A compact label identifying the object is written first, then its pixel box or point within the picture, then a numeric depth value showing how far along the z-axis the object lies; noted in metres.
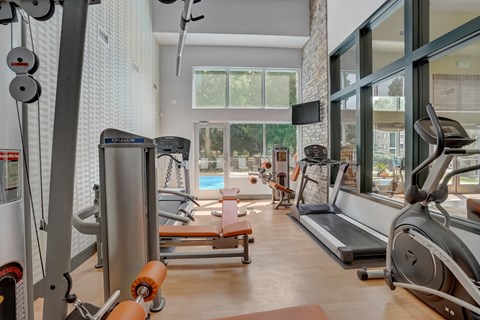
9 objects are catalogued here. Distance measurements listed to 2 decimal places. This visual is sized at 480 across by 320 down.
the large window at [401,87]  3.05
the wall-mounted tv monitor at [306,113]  6.45
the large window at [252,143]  7.71
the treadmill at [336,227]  3.30
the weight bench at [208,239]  3.20
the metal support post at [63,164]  1.30
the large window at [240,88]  7.62
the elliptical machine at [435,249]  1.92
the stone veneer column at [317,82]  6.09
